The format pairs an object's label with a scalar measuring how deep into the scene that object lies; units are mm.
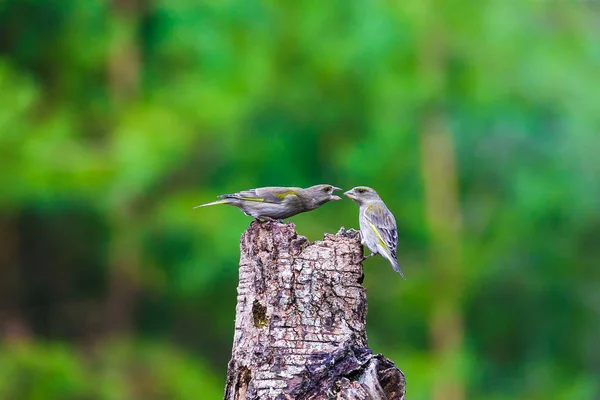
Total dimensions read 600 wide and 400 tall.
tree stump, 8852
